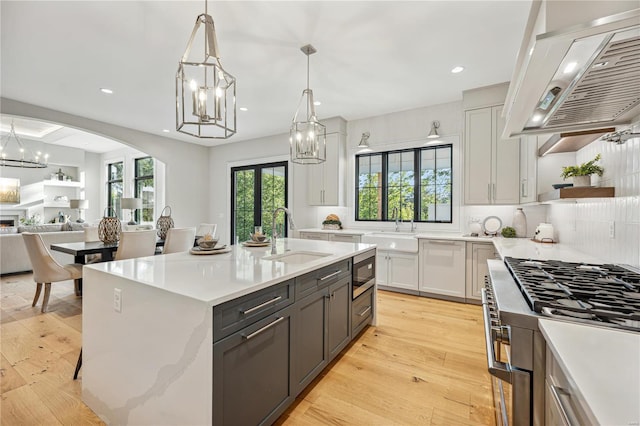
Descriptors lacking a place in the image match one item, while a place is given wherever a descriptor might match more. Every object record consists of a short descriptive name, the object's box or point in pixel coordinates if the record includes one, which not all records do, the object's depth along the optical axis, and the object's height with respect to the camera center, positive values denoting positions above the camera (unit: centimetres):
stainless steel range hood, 83 +53
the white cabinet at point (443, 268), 362 -74
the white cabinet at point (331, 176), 484 +63
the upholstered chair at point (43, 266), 324 -64
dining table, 311 -43
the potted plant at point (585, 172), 211 +31
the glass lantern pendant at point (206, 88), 148 +69
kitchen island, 120 -63
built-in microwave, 254 -58
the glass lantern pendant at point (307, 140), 250 +67
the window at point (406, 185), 429 +45
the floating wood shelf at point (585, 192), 188 +14
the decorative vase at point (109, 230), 348 -23
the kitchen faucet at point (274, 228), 235 -14
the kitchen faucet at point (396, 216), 454 -6
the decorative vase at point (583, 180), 215 +25
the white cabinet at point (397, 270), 392 -83
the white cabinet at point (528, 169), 311 +51
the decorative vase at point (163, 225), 423 -20
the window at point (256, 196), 593 +35
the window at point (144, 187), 721 +65
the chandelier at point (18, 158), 541 +134
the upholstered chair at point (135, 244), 311 -38
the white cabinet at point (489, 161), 348 +66
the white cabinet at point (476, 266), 344 -68
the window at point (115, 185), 855 +83
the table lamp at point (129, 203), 537 +16
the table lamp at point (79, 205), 794 +18
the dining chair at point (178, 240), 360 -38
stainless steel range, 97 -37
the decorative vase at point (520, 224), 357 -15
